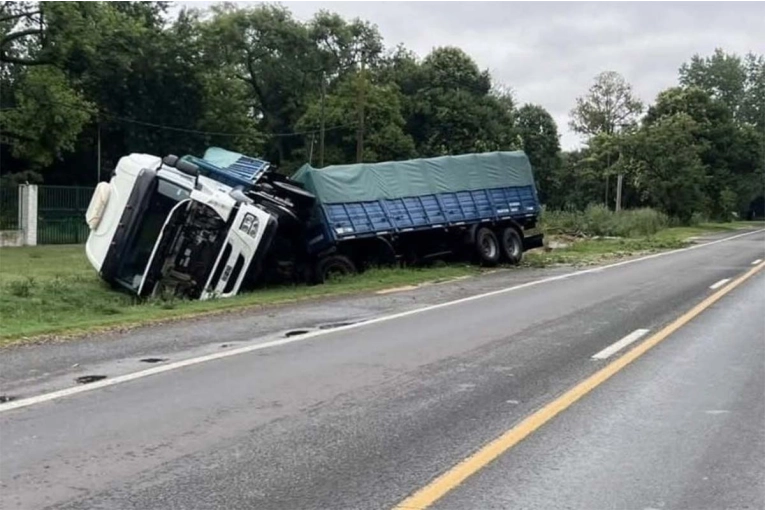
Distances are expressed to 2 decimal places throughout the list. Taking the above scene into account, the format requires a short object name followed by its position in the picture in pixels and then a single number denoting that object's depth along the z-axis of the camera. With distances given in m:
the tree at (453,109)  65.88
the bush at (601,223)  48.56
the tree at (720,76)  113.25
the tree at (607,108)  104.81
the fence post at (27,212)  34.34
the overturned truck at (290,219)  18.11
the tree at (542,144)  82.94
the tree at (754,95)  110.69
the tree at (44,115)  38.66
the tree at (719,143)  73.94
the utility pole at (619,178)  64.38
